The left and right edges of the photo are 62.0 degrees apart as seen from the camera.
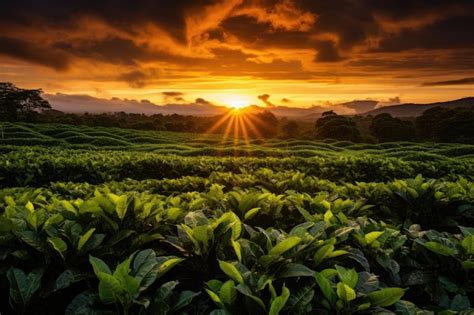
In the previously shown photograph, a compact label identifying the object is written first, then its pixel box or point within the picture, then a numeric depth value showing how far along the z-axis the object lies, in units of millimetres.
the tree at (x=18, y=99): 65812
